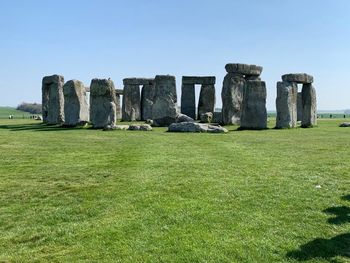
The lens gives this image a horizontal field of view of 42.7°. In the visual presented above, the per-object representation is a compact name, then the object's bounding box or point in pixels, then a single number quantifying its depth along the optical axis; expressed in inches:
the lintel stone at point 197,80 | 1376.7
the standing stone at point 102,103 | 938.7
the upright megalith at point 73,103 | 1005.8
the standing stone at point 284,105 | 975.6
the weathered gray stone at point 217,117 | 1191.8
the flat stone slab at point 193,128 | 818.5
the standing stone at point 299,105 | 1263.2
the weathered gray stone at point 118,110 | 1622.8
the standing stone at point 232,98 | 1140.7
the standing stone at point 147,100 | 1469.0
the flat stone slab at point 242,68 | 1155.9
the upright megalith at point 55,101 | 1132.5
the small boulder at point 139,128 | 868.6
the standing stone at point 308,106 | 1048.8
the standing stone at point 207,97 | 1382.9
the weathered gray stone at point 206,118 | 1215.6
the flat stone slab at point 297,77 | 1016.2
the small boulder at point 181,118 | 1017.8
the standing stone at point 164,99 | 1064.8
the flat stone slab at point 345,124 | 1059.2
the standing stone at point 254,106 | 952.3
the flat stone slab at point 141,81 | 1492.4
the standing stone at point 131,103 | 1459.2
